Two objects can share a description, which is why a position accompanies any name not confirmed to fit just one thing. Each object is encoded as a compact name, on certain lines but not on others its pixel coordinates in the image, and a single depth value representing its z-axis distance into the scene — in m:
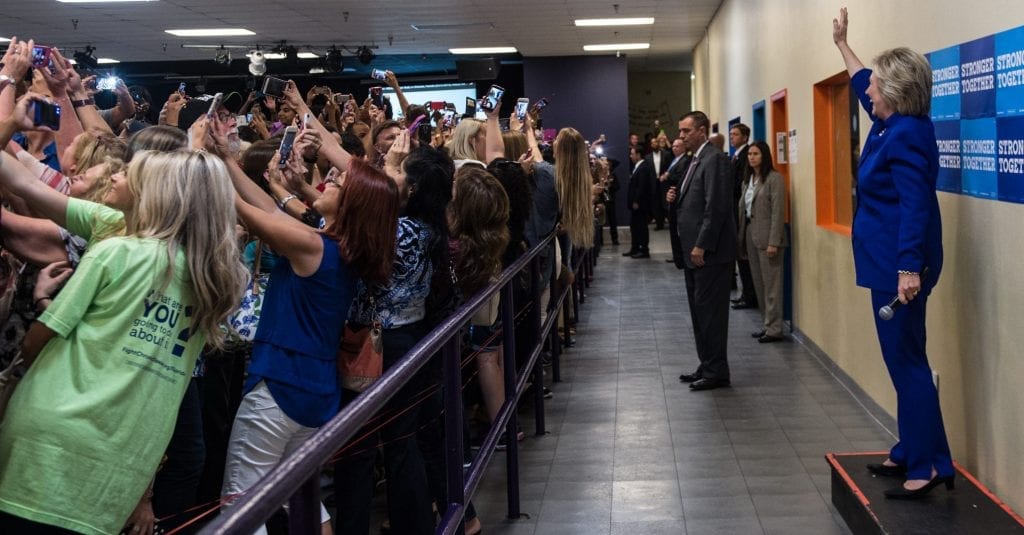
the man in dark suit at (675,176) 9.48
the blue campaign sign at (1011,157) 3.24
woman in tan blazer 7.76
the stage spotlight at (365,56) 17.01
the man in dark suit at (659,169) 15.06
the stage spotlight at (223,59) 12.27
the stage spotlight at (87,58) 15.48
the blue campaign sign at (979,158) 3.52
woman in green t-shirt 2.06
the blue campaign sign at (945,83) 3.88
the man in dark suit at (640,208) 14.30
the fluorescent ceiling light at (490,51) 18.43
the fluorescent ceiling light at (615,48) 17.83
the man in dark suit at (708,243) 6.05
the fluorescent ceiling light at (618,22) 14.50
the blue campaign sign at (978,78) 3.49
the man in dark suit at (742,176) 8.97
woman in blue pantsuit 3.48
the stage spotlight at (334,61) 16.17
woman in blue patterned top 2.83
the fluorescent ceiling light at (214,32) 14.97
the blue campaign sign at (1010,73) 3.22
